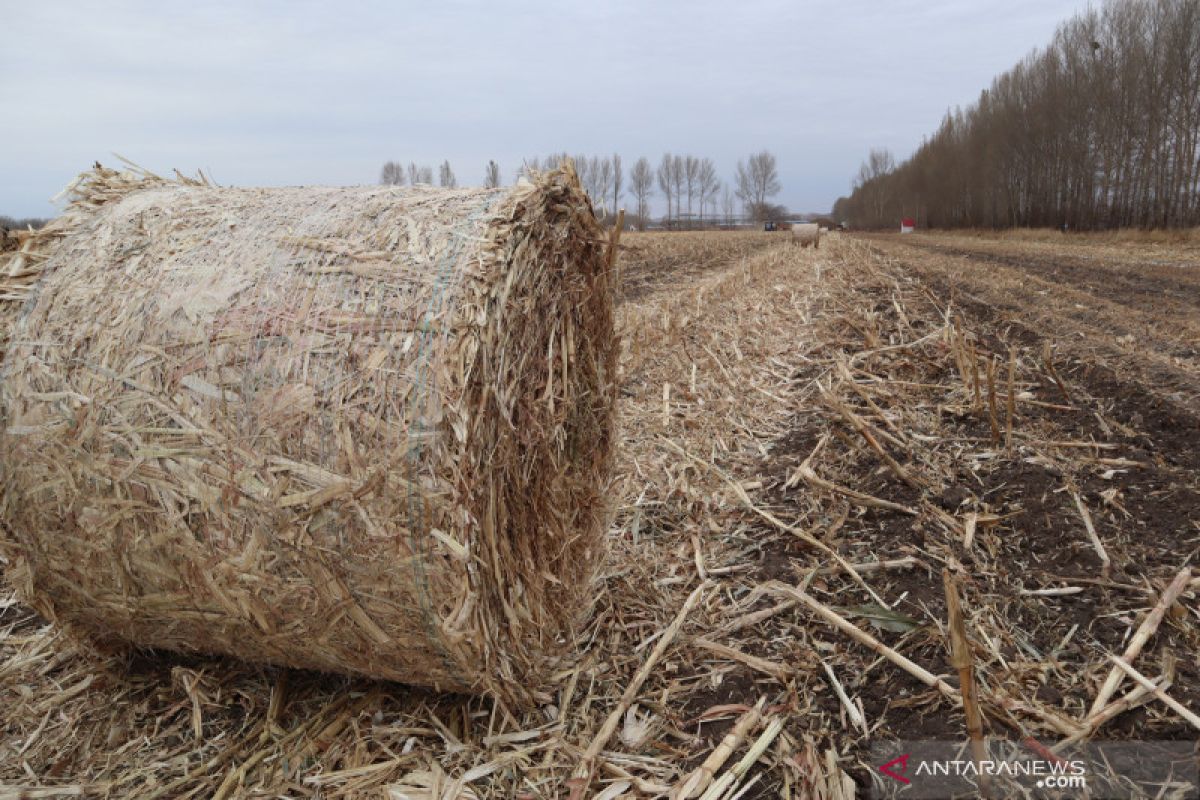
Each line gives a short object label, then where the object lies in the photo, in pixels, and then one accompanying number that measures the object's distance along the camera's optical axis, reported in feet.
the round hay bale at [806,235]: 89.61
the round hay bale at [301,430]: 7.95
